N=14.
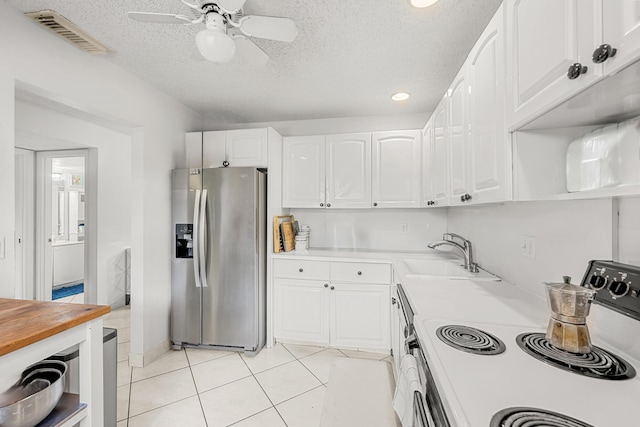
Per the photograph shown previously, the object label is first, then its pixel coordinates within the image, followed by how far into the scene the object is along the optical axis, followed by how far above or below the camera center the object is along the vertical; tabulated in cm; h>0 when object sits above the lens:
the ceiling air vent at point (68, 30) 155 +109
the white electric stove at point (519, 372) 61 -44
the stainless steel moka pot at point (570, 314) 81 -30
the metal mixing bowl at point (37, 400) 91 -65
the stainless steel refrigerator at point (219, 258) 262 -42
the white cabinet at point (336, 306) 264 -90
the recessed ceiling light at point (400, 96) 262 +111
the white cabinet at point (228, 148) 284 +67
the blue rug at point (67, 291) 441 -129
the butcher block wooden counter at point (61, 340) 91 -45
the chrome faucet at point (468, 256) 207 -31
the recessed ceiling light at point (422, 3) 144 +109
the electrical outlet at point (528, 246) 147 -17
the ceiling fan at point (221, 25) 129 +90
